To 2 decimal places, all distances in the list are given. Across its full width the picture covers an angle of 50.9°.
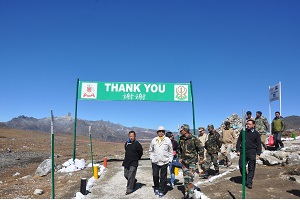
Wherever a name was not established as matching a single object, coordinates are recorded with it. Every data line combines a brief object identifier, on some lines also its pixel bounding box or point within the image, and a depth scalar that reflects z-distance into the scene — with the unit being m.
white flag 20.68
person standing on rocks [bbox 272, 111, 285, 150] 16.70
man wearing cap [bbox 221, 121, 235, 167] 13.70
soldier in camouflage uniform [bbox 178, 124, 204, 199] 8.98
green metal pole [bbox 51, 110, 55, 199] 8.10
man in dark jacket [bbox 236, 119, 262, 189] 9.69
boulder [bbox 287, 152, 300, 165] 12.77
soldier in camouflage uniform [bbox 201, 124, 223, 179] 12.37
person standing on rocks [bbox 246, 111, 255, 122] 13.69
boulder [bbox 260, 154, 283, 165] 13.36
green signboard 18.27
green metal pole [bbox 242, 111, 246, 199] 7.38
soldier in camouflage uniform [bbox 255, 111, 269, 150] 15.23
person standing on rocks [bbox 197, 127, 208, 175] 13.04
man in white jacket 9.53
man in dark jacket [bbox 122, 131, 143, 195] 10.33
